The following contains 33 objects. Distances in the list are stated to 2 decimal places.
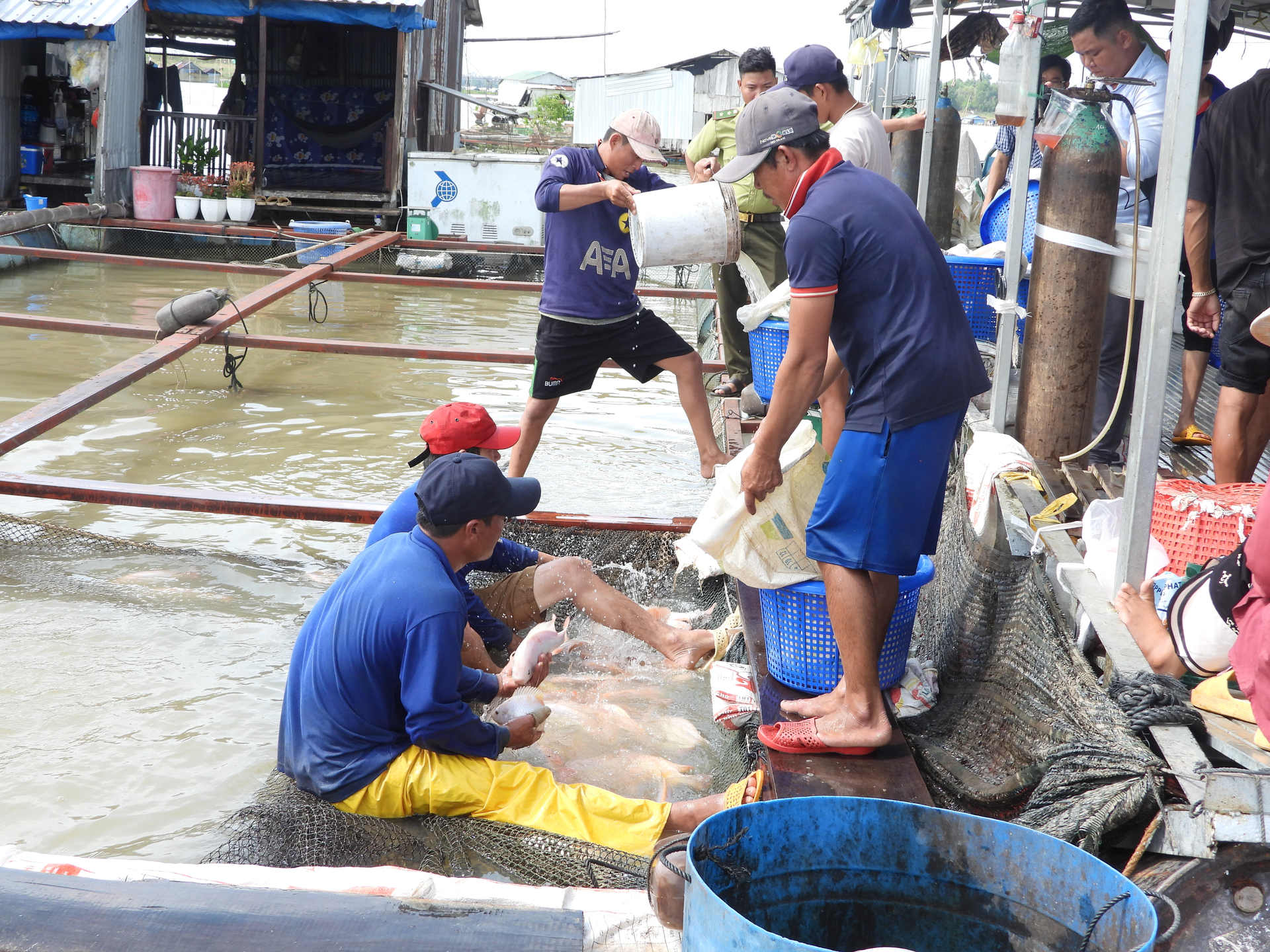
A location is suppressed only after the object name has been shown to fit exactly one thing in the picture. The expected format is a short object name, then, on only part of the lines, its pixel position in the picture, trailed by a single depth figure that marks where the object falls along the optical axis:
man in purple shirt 5.27
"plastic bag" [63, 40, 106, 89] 14.49
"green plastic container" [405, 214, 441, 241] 15.03
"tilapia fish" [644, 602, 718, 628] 4.62
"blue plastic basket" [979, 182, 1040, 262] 6.41
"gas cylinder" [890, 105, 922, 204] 10.80
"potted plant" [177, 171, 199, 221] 15.06
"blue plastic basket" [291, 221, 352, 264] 13.95
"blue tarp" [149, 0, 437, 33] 15.00
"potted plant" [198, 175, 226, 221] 14.91
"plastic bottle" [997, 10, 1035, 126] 4.65
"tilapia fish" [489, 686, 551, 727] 3.38
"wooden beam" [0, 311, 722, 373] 7.80
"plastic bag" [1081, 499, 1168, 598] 3.28
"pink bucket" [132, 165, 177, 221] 14.88
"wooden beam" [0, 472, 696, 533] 5.03
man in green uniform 6.02
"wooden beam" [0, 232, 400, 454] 5.54
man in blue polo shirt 2.90
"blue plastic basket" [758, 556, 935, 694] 3.34
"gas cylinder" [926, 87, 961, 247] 9.30
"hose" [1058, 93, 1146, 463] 3.74
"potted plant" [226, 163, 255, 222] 15.12
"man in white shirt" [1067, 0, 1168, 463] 4.76
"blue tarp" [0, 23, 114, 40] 14.06
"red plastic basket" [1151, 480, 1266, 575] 3.15
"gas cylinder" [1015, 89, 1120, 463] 4.43
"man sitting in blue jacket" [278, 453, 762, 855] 2.90
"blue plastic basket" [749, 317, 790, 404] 5.36
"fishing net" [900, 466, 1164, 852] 2.41
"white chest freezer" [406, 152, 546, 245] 15.38
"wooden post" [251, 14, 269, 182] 15.45
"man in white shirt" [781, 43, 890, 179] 4.99
